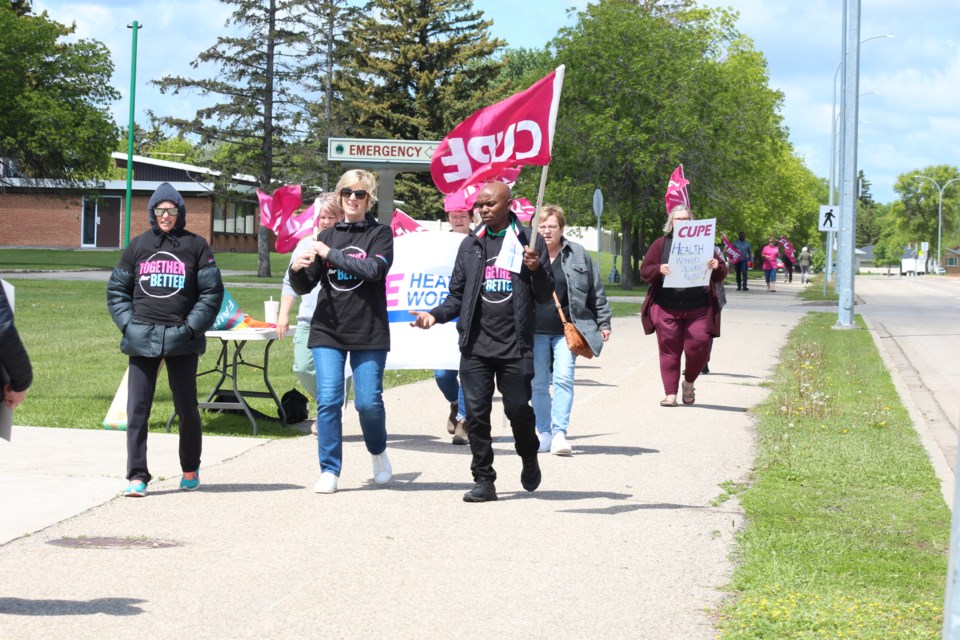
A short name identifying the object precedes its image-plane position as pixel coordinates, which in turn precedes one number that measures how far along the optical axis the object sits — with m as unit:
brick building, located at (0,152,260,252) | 69.12
